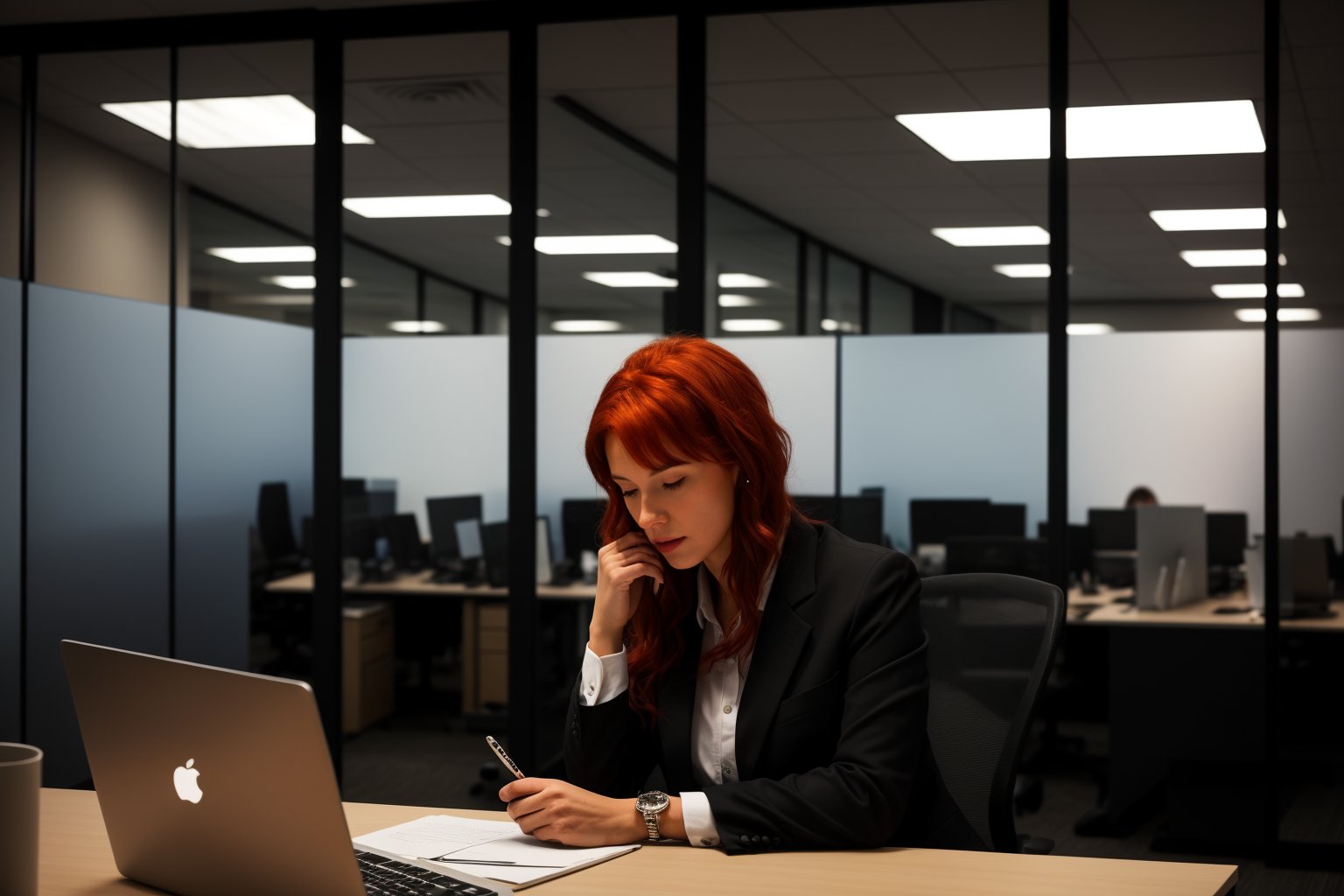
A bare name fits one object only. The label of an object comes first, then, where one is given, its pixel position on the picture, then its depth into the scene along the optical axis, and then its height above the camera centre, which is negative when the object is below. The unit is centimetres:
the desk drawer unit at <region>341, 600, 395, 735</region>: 546 -93
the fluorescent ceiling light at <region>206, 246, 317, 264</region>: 435 +69
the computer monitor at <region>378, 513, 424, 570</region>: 506 -36
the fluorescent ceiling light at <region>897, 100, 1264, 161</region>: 384 +104
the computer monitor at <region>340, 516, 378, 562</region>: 442 -32
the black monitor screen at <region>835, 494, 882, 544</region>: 436 -21
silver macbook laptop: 116 -33
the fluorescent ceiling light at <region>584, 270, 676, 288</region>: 435 +64
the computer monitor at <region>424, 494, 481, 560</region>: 491 -25
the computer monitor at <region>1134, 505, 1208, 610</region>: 494 -39
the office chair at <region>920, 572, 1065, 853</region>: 177 -33
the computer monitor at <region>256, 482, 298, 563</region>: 427 -24
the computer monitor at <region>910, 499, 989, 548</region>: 442 -21
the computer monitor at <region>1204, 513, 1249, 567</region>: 527 -34
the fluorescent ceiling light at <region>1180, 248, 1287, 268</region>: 450 +83
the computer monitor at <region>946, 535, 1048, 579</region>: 443 -34
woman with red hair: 151 -27
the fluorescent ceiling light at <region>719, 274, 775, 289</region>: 484 +68
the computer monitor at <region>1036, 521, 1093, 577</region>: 584 -44
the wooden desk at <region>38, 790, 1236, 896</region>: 136 -47
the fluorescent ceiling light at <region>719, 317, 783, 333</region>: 459 +49
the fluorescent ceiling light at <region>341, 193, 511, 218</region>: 455 +91
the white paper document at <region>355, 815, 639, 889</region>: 143 -47
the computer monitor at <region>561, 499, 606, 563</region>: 486 -27
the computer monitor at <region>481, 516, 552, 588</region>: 504 -41
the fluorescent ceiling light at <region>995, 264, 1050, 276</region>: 461 +78
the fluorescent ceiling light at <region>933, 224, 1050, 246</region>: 507 +93
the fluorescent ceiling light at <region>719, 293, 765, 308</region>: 475 +59
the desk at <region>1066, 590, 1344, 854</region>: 404 -90
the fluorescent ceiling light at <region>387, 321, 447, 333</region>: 477 +49
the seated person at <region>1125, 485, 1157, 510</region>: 517 -15
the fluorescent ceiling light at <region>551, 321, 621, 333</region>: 440 +45
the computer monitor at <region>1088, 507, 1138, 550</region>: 539 -31
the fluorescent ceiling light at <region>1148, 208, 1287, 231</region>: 393 +90
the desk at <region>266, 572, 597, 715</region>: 545 -73
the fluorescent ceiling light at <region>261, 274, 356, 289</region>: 424 +58
